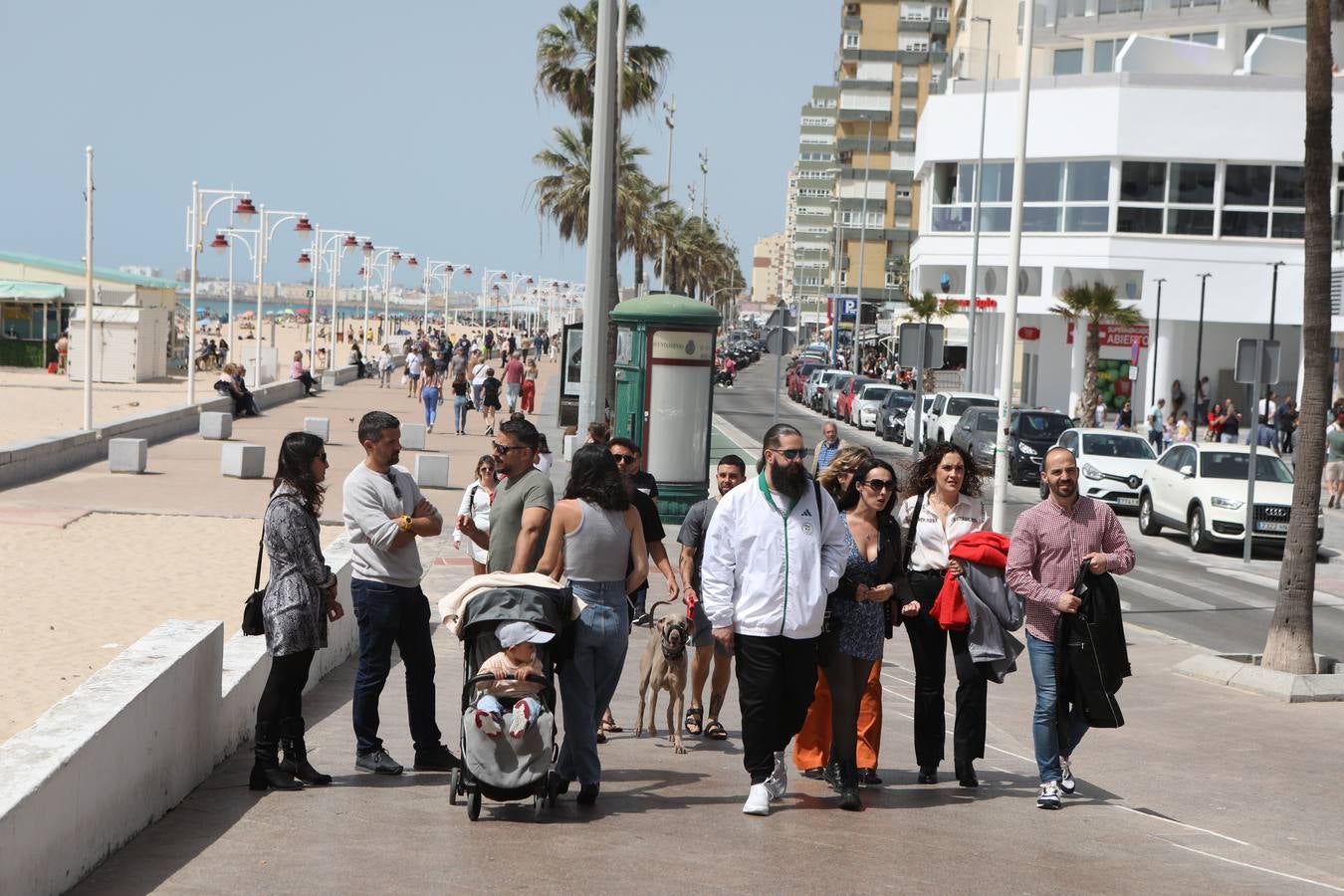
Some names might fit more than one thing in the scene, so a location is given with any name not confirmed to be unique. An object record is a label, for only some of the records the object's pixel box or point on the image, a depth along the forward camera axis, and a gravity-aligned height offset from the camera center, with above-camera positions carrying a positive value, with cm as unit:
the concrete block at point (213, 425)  3397 -183
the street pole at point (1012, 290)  2173 +105
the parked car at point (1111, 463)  2805 -156
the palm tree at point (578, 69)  4256 +717
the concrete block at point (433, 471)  2645 -199
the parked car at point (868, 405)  5075 -136
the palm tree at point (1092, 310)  4506 +161
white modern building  5303 +570
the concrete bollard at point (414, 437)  3312 -186
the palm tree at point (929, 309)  5997 +195
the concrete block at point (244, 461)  2659 -198
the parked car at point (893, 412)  4481 -138
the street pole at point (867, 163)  12094 +1419
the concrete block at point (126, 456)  2628 -195
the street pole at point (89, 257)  3116 +143
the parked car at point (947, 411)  4012 -116
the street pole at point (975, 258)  4831 +302
